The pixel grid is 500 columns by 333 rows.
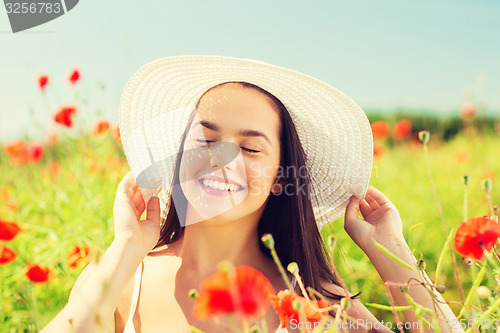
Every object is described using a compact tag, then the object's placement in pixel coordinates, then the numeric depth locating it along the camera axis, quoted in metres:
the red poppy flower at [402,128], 3.51
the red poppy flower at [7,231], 1.34
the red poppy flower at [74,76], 2.50
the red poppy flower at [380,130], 3.19
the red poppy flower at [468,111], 3.48
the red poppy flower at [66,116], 2.34
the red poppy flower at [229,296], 0.54
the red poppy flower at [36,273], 1.51
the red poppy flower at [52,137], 2.72
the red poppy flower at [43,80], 2.45
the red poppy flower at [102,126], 2.38
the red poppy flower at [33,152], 2.63
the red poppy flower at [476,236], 0.79
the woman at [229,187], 1.30
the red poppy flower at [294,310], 0.77
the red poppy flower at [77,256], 1.70
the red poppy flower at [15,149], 2.76
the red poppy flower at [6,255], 1.56
